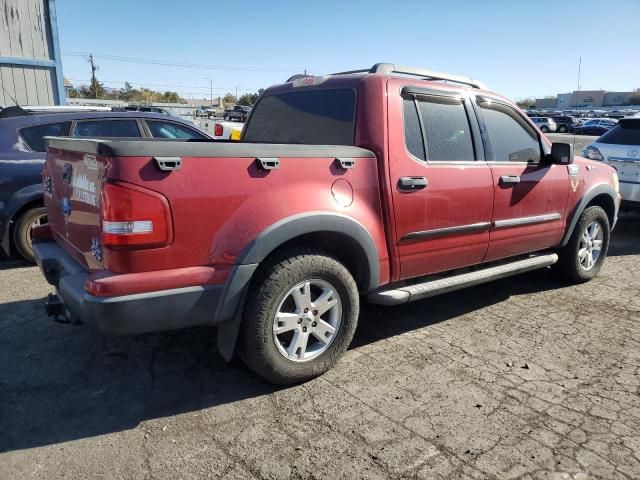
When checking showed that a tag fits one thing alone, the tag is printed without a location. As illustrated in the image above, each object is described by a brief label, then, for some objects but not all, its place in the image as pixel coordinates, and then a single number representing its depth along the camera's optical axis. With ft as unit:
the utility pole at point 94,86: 207.15
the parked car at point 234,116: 88.03
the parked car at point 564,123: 157.99
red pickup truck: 8.34
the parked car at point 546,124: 143.15
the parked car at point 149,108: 68.88
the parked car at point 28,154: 17.21
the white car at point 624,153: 23.47
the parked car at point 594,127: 139.13
